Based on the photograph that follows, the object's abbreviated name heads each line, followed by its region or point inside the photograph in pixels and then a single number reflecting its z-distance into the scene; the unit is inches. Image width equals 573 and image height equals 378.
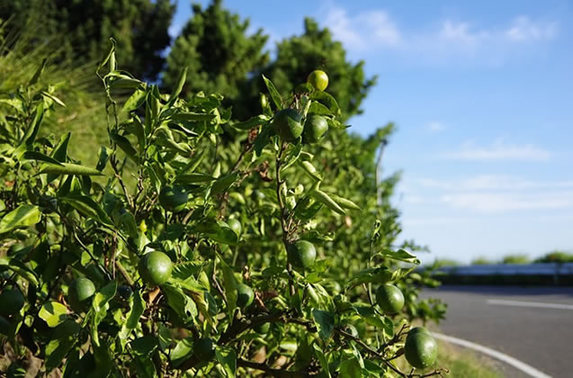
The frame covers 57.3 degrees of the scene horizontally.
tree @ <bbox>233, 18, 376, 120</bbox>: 545.0
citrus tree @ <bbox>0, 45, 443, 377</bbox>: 46.9
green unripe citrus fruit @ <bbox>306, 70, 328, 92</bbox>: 56.4
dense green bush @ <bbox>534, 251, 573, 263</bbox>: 686.9
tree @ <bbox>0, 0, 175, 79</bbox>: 628.4
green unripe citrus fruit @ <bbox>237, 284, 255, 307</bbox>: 55.4
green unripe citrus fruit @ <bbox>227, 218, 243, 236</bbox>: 62.9
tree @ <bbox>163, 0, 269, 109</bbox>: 636.7
